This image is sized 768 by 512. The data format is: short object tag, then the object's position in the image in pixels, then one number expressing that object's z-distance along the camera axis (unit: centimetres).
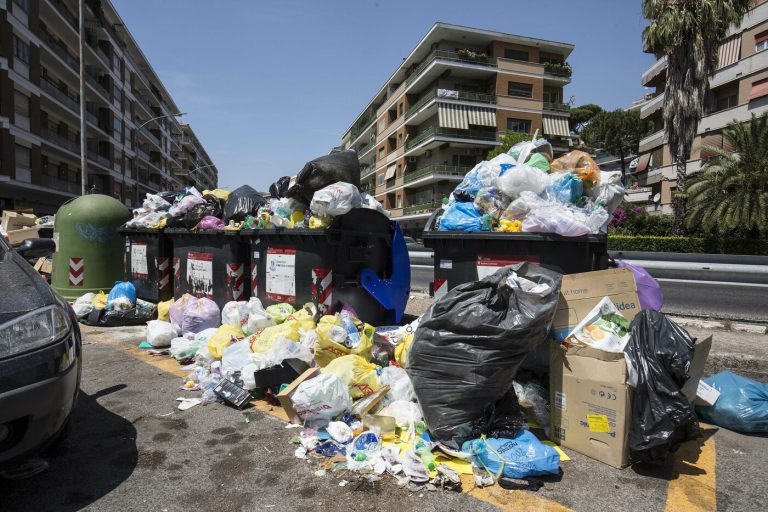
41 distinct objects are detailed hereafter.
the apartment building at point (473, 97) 3497
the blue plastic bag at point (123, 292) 641
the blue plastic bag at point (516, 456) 235
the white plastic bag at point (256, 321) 451
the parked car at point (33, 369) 189
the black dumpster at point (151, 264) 685
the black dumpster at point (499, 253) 351
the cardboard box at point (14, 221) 1073
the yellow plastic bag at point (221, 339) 406
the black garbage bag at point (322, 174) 477
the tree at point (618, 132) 4747
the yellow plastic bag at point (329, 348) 352
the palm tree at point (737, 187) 1873
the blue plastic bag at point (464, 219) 386
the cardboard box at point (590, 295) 296
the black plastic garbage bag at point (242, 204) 573
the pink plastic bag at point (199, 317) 507
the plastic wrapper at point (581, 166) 381
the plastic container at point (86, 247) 720
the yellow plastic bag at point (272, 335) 381
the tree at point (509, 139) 2788
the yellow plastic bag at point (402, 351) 357
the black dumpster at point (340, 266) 464
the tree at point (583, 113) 5644
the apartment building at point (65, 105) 2580
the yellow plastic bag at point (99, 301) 639
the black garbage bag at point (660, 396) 238
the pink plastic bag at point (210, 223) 597
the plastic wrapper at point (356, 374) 309
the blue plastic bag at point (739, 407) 294
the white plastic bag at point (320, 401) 289
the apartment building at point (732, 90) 2312
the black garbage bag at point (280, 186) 564
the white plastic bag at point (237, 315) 469
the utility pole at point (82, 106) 1872
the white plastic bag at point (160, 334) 488
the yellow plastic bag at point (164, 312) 576
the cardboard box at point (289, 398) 299
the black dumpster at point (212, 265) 563
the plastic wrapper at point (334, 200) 445
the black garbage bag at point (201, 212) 631
